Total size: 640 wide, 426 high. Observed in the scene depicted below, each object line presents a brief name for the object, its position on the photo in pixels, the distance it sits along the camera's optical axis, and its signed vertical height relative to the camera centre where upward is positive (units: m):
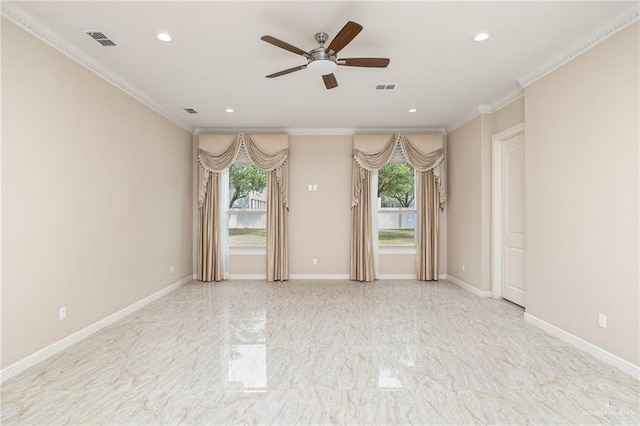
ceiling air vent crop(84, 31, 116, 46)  2.58 +1.56
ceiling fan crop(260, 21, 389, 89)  2.34 +1.32
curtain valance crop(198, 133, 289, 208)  5.38 +1.02
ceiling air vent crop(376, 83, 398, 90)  3.61 +1.57
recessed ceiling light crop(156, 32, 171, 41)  2.59 +1.55
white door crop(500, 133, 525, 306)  3.88 -0.05
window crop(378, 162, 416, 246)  5.70 +0.17
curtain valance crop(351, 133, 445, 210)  5.35 +1.01
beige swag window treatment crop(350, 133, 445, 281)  5.37 +0.22
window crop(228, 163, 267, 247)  5.72 +0.18
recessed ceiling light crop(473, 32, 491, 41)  2.59 +1.56
